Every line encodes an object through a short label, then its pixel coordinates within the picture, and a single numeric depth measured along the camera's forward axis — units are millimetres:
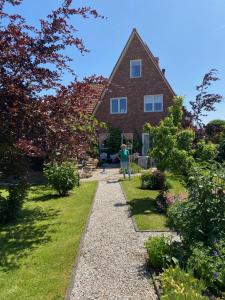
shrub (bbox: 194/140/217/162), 6363
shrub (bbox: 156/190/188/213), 5874
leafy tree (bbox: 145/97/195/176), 6307
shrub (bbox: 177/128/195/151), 6581
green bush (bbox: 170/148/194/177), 6195
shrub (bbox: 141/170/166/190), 8038
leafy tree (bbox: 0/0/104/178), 4221
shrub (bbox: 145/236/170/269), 3274
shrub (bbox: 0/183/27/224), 5599
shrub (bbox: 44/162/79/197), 7704
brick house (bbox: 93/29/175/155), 16870
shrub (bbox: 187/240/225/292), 2728
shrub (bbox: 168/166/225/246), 3305
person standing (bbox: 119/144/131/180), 10201
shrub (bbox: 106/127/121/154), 16852
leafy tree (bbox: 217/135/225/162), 14145
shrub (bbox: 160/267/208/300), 2306
